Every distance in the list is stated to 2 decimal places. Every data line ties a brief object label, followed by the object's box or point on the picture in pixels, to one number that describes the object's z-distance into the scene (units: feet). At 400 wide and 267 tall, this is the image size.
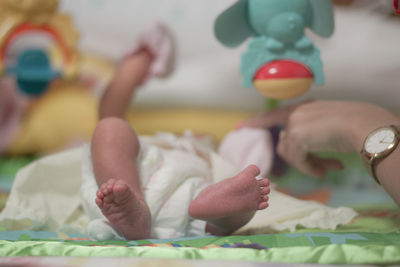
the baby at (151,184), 2.47
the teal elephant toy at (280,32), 2.92
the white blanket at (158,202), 2.67
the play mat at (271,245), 2.26
